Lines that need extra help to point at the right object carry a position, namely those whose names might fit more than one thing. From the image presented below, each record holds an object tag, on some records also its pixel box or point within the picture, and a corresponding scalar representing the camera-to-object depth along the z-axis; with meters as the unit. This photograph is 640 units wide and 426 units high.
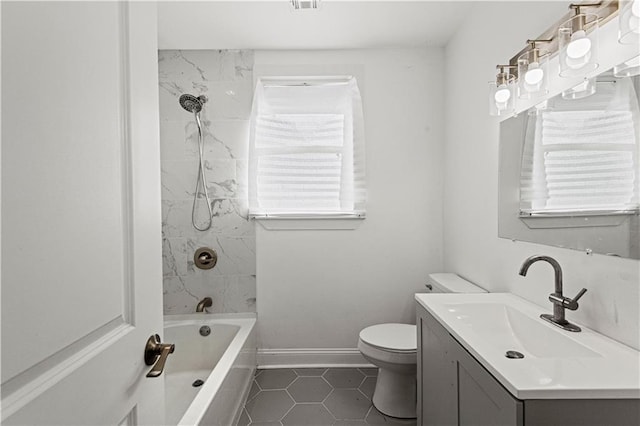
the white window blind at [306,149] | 2.69
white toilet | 1.99
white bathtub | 1.91
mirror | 1.05
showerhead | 2.50
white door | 0.48
